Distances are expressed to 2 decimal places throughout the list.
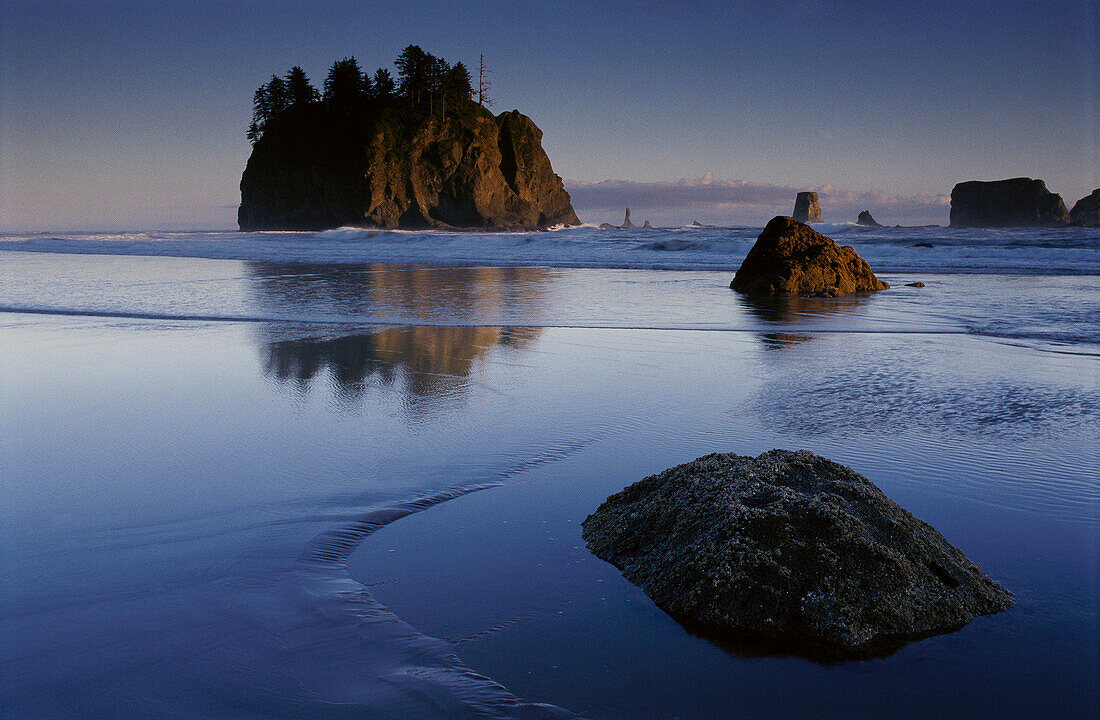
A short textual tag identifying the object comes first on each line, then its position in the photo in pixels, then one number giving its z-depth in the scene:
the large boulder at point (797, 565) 2.10
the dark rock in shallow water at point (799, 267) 12.45
